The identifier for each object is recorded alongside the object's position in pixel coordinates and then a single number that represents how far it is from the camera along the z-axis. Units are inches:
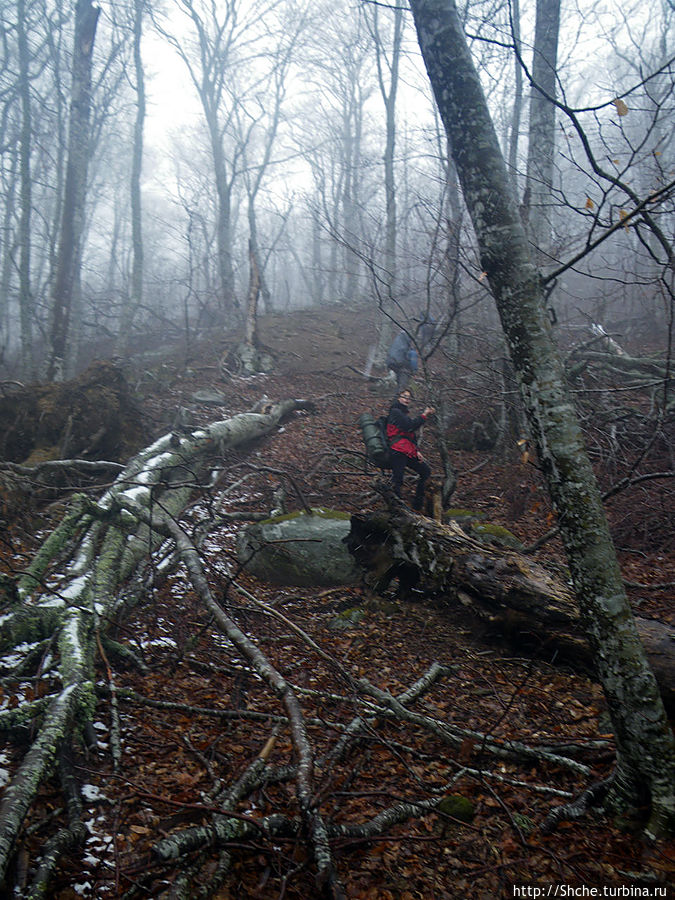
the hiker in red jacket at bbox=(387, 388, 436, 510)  308.3
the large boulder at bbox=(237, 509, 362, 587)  255.3
